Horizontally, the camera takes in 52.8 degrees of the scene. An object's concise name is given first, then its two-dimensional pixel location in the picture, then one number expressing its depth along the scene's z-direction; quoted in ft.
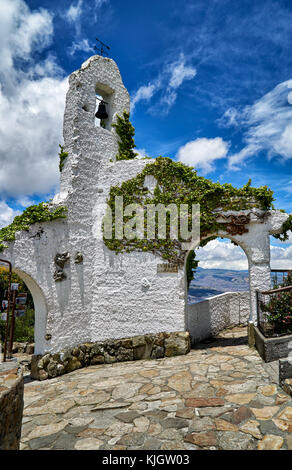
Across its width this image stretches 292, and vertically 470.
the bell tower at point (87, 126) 27.40
